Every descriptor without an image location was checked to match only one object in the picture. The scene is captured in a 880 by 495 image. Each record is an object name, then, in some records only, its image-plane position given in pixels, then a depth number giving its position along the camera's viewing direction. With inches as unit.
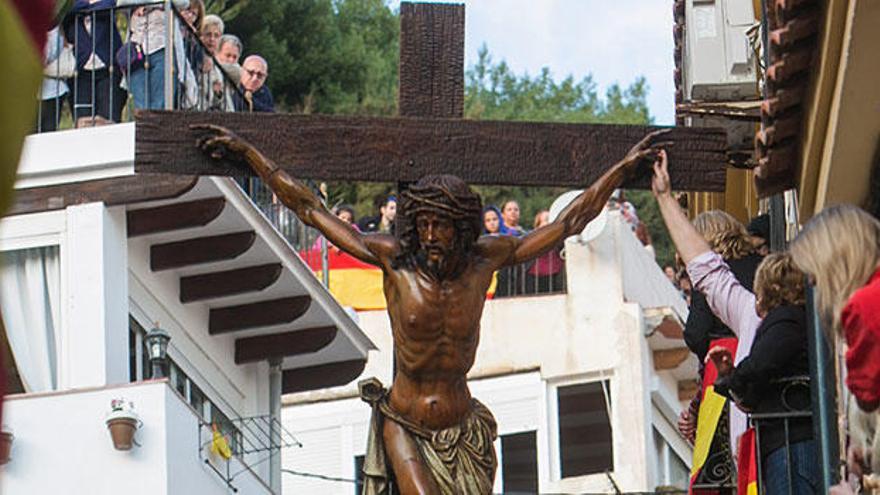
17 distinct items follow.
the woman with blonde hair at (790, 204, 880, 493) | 252.7
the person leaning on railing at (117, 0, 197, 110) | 858.1
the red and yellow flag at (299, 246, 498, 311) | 1537.9
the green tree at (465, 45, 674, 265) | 2348.7
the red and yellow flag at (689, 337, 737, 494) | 458.6
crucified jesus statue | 378.6
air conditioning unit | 624.7
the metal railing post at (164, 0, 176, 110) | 853.8
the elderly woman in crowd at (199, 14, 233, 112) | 885.8
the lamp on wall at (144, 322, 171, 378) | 841.5
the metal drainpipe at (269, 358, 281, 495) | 995.9
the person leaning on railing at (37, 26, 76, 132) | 858.1
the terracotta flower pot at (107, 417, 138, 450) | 826.2
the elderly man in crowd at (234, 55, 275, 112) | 891.4
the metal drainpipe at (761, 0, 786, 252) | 542.3
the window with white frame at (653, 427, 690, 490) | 1547.7
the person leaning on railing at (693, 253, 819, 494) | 378.9
